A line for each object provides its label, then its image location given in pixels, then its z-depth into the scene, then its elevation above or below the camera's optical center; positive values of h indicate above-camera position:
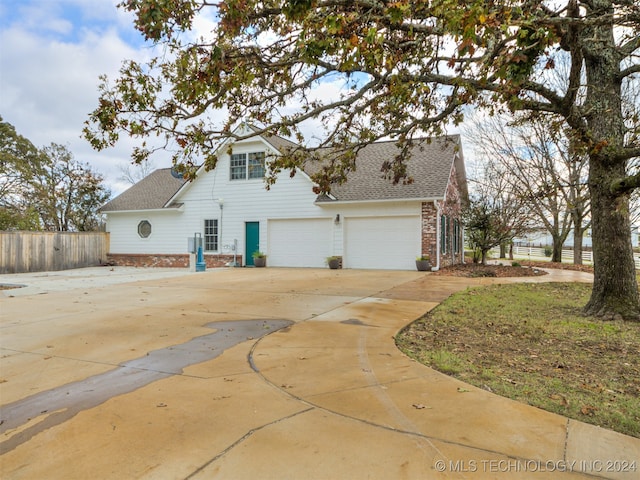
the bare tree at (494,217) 15.10 +1.03
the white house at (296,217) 15.45 +1.10
